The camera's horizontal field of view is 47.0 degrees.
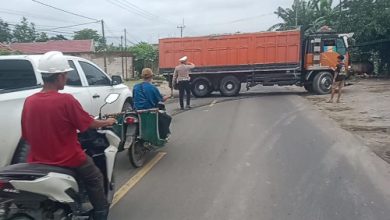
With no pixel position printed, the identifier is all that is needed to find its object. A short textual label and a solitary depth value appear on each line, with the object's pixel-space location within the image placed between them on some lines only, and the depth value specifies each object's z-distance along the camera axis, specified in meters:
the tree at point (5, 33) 50.31
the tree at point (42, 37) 75.90
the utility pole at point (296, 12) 45.83
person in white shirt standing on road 15.38
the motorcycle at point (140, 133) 7.02
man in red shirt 3.68
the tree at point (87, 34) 84.75
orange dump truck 21.03
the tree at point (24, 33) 69.62
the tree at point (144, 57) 41.78
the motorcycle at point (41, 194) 3.51
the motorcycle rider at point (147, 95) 7.75
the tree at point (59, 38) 80.24
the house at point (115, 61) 39.69
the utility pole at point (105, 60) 38.28
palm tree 45.04
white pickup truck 5.59
